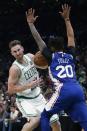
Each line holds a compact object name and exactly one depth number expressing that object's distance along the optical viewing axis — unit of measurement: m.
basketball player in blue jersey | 8.55
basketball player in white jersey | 9.47
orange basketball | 8.76
